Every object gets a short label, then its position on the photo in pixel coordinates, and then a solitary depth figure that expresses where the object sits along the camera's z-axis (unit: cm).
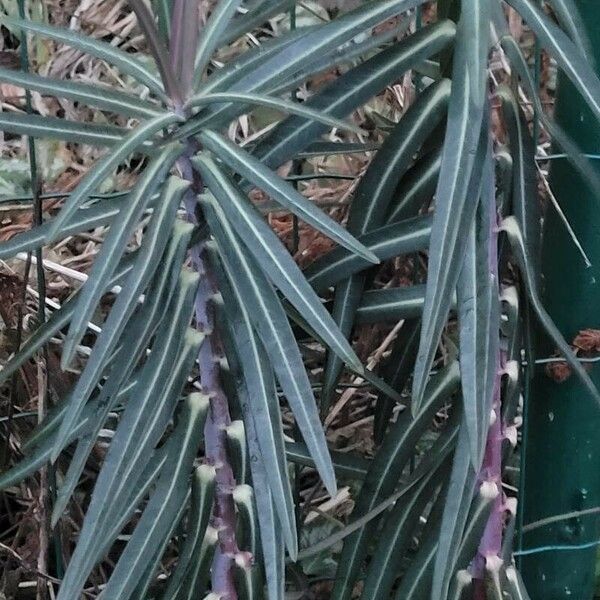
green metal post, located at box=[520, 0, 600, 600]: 97
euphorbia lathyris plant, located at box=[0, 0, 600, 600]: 82
